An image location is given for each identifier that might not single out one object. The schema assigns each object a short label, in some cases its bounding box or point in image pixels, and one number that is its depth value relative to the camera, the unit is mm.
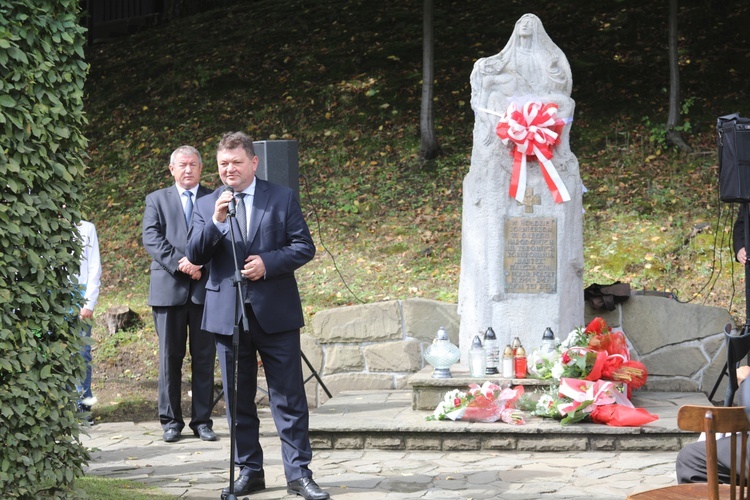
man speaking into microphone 5754
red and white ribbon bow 8164
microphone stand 5445
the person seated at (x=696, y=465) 4477
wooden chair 3699
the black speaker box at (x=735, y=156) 7547
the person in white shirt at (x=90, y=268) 8109
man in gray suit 7727
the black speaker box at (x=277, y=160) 8727
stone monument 8297
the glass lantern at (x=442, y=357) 7953
